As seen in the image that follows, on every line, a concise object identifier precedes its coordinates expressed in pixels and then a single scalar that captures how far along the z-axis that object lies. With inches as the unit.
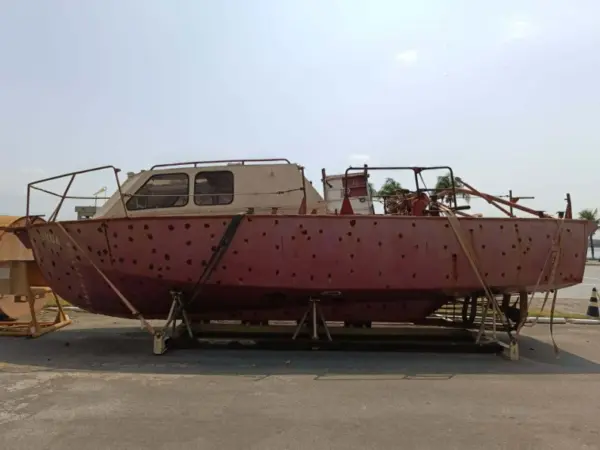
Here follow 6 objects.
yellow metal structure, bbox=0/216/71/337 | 309.0
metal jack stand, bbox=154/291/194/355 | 252.8
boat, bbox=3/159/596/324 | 259.8
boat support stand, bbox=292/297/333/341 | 266.6
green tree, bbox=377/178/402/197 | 1255.3
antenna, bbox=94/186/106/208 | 335.6
